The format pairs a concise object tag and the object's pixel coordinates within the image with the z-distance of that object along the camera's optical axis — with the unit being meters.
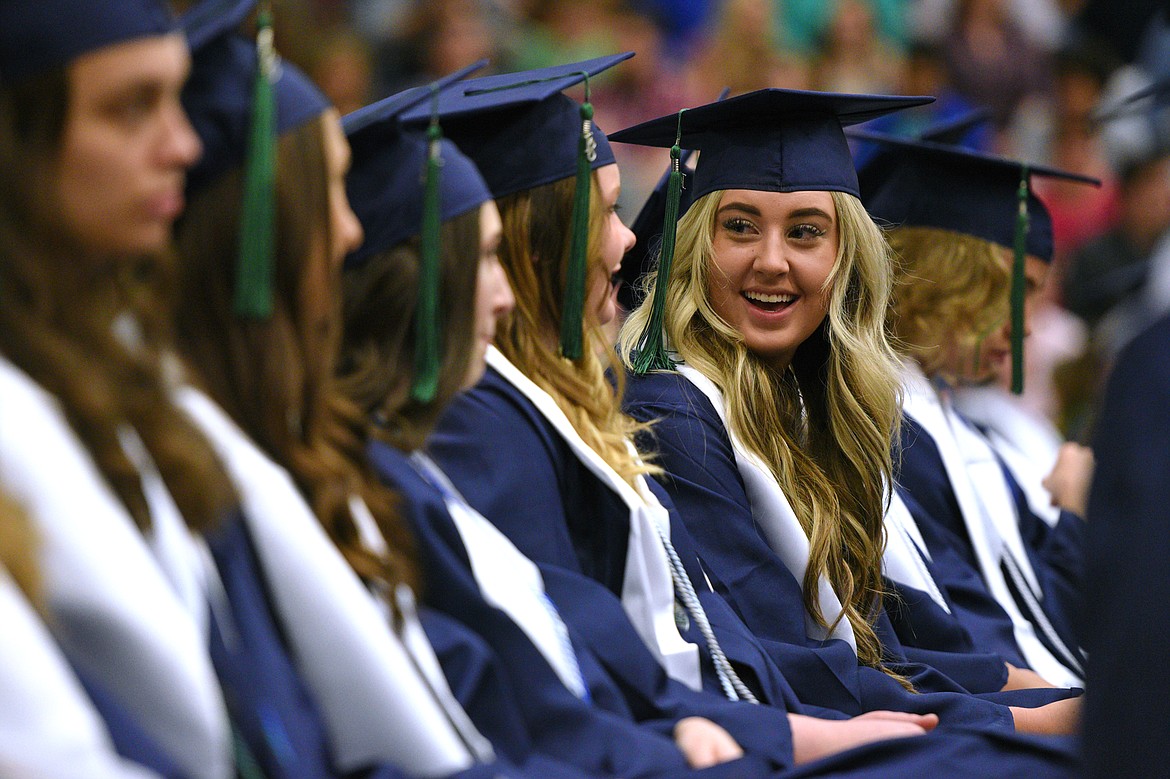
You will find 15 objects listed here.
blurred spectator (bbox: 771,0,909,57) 15.66
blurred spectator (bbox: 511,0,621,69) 13.34
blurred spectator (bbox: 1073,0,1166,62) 17.83
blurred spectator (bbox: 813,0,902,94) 15.37
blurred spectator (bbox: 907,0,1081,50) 17.06
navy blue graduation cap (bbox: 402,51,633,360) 5.39
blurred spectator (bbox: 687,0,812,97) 13.66
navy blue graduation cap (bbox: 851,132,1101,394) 8.16
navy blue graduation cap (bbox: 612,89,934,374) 6.36
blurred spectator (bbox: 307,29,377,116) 11.12
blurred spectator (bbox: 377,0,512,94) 12.29
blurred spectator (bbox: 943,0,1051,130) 16.69
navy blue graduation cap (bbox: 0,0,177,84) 3.16
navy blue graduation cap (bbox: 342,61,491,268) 4.52
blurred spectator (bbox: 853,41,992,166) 15.21
